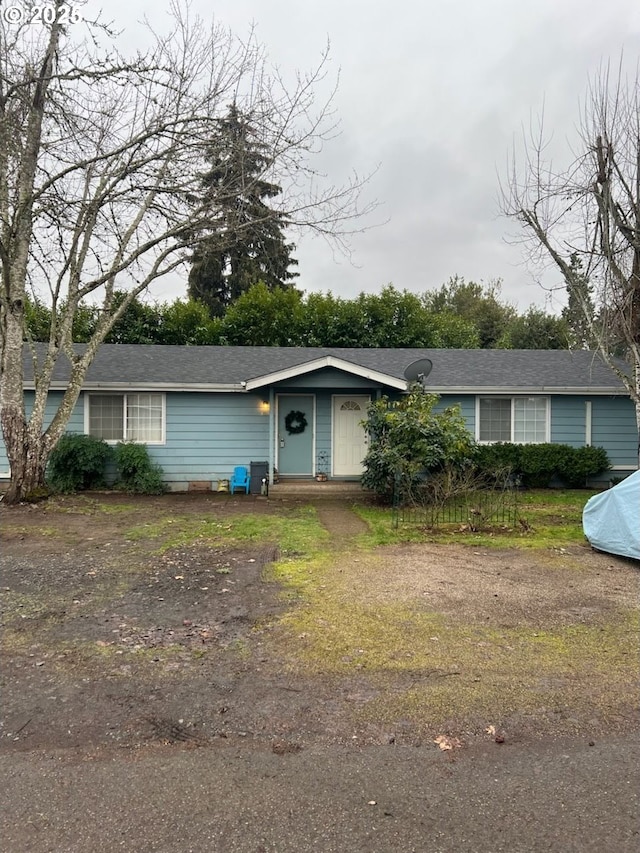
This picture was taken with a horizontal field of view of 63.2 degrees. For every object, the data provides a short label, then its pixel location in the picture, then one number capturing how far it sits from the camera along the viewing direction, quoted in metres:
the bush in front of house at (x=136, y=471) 11.34
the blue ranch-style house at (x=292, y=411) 11.93
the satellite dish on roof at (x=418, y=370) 10.96
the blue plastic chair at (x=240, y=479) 11.80
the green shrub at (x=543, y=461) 11.69
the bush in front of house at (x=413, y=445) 9.73
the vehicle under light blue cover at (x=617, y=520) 6.11
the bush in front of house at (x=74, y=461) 11.02
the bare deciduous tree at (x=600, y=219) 10.27
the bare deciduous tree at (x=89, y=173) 9.72
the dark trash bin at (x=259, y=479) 11.62
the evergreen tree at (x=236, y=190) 10.74
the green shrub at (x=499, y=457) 11.50
